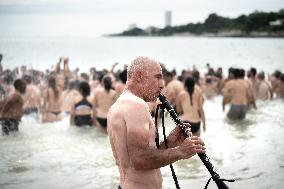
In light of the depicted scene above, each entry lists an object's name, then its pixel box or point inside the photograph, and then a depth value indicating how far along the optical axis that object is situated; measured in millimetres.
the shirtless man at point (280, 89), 18141
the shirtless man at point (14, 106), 9586
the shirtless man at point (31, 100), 13109
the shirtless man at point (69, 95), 14148
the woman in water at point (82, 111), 11016
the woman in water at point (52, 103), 12555
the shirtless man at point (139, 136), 2700
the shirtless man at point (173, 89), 11823
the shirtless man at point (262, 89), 17823
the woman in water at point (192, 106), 9008
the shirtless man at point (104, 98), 10352
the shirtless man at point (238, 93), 11844
